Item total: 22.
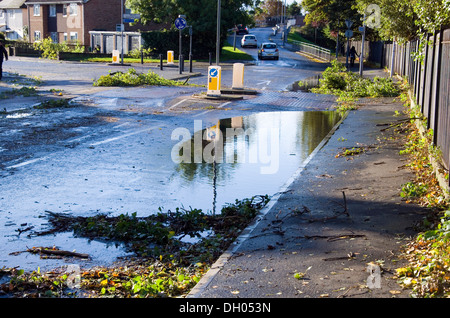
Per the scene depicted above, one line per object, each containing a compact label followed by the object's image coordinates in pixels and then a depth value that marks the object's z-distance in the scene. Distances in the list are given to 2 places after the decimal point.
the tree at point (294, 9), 135.38
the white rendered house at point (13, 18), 76.06
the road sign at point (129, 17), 40.52
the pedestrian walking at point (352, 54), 46.12
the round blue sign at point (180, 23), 33.96
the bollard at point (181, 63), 33.78
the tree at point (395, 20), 22.60
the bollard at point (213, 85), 21.69
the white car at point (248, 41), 73.71
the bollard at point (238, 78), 23.67
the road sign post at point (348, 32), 34.96
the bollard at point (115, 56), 42.24
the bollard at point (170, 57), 41.33
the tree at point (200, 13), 52.19
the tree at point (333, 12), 52.22
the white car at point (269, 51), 54.41
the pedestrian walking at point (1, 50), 28.14
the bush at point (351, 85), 22.92
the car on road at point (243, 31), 95.31
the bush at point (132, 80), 26.08
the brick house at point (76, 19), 63.22
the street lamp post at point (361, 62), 30.38
